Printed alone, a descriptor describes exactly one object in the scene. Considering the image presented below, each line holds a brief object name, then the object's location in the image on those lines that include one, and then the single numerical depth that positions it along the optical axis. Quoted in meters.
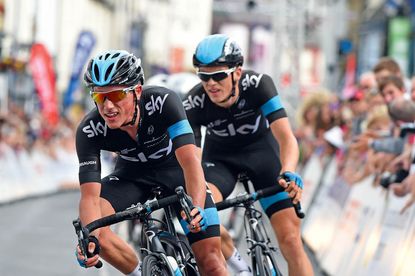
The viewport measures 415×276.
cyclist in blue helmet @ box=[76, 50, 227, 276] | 13.02
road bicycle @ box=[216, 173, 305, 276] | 14.54
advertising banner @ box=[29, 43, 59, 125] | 68.55
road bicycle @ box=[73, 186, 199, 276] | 12.51
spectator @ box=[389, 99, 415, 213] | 18.92
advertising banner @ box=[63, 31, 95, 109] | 75.73
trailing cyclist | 15.33
